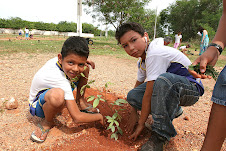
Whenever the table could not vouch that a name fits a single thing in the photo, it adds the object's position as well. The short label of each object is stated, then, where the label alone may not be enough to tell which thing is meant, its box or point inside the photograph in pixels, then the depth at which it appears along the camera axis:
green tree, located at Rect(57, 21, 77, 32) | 45.47
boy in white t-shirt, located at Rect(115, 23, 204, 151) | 1.48
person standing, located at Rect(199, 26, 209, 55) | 8.74
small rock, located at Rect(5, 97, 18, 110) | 2.18
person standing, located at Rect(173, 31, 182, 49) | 11.22
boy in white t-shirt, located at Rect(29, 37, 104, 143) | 1.58
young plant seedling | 1.58
